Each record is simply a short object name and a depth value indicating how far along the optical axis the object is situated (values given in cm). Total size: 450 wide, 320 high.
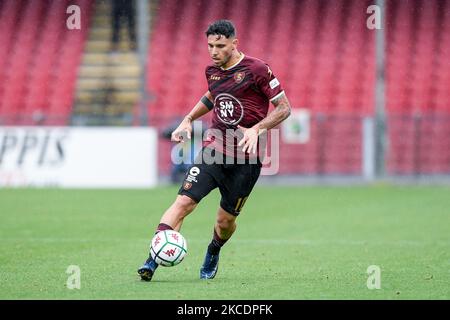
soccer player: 1683
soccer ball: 1606
